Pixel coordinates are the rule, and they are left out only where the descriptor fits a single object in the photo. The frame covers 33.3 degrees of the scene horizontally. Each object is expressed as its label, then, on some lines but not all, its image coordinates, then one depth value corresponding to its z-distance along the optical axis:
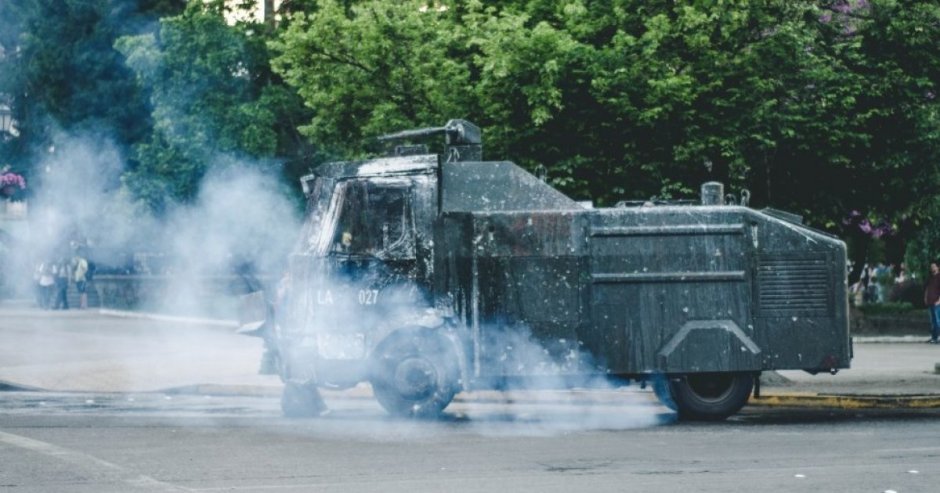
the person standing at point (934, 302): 31.78
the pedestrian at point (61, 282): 44.53
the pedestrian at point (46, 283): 45.00
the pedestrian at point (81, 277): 44.75
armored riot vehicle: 16.02
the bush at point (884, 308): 37.25
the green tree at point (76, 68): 42.69
